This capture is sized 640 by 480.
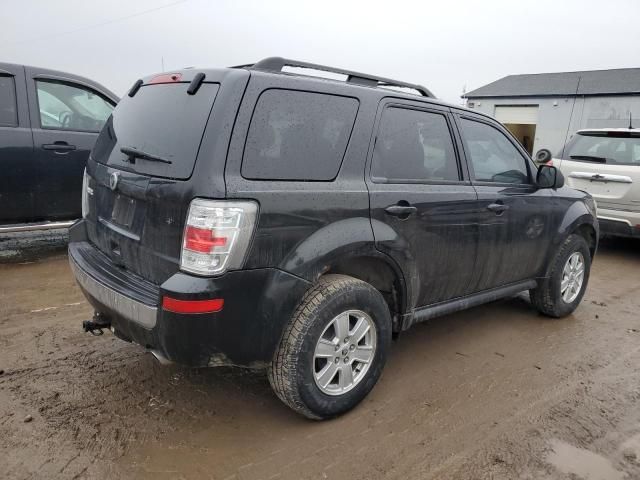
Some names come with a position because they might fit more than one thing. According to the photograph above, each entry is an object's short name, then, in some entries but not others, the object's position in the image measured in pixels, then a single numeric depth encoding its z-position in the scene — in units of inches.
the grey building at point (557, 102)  778.2
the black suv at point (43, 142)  202.4
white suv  258.7
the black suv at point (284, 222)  92.4
